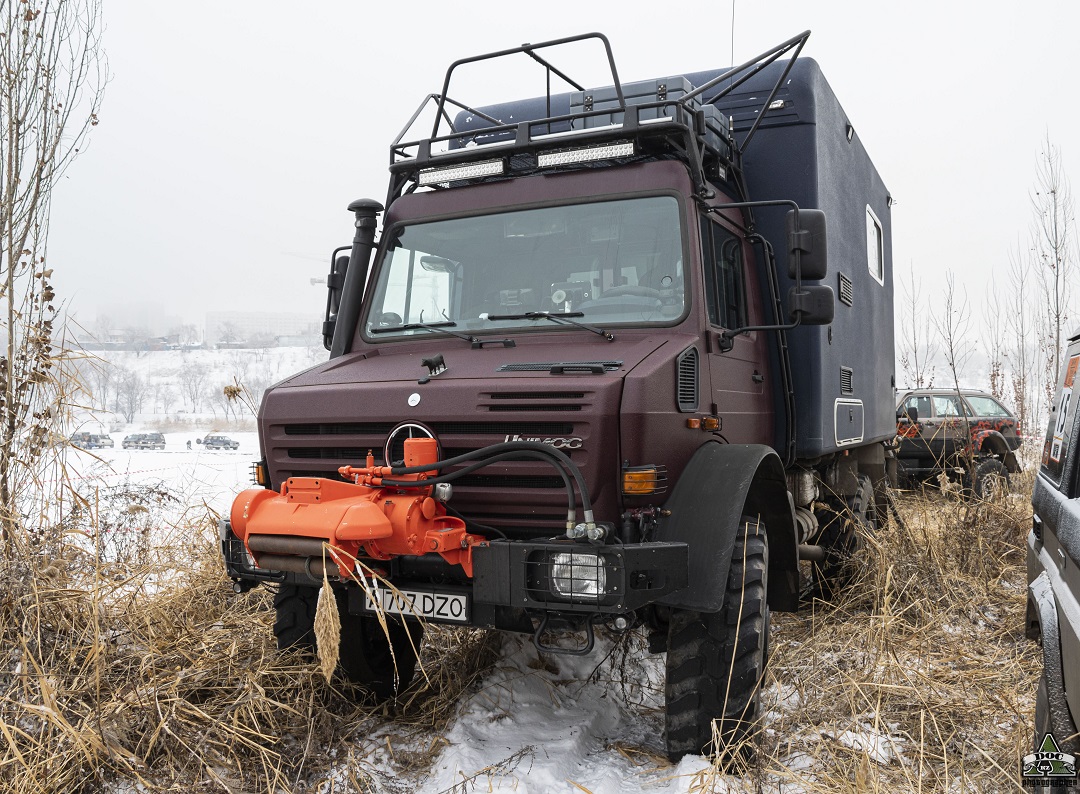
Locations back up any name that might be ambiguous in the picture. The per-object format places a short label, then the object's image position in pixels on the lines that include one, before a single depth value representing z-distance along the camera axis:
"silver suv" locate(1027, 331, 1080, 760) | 2.32
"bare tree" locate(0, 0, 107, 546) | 4.84
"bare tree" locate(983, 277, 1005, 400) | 13.26
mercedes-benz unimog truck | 3.37
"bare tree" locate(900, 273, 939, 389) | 13.12
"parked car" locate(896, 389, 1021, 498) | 11.91
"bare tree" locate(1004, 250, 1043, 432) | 13.01
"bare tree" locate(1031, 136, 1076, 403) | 11.93
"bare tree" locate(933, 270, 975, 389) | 9.79
